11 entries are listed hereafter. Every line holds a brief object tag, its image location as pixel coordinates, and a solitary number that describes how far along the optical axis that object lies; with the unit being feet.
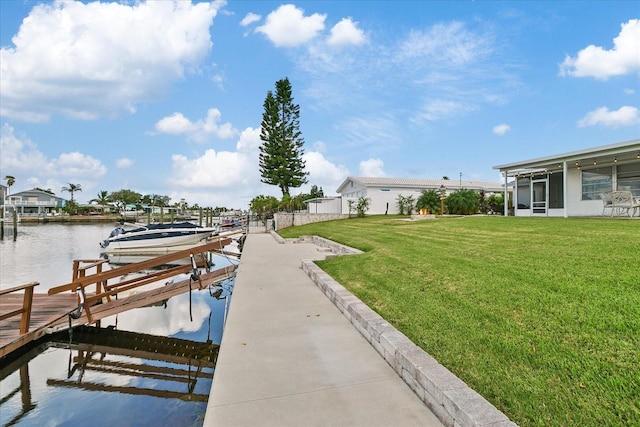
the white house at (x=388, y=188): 95.76
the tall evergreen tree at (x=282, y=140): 133.69
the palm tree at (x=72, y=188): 264.11
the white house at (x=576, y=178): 45.80
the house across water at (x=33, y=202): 232.73
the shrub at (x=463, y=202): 82.53
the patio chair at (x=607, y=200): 42.09
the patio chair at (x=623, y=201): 39.17
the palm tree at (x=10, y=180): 239.30
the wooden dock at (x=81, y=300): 18.22
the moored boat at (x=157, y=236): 56.34
